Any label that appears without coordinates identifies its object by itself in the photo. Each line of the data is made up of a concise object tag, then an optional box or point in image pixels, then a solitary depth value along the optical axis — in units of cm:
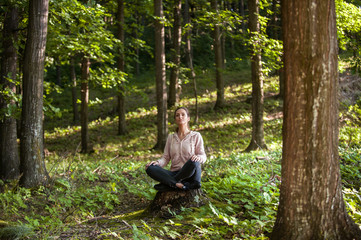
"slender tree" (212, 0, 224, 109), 1902
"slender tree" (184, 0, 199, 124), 1800
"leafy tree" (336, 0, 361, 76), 1095
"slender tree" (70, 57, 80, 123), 2132
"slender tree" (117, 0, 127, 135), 1690
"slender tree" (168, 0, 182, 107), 1867
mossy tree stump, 527
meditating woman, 508
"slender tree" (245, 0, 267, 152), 1154
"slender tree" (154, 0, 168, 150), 1429
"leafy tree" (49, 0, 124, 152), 930
